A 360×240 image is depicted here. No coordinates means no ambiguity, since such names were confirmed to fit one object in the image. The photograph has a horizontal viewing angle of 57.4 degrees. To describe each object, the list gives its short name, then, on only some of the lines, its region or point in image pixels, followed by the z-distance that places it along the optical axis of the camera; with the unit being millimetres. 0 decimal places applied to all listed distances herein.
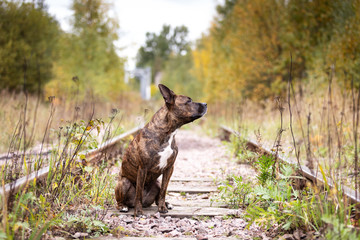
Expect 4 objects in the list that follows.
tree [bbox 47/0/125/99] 19203
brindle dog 3467
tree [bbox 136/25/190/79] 79250
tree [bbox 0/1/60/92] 13336
